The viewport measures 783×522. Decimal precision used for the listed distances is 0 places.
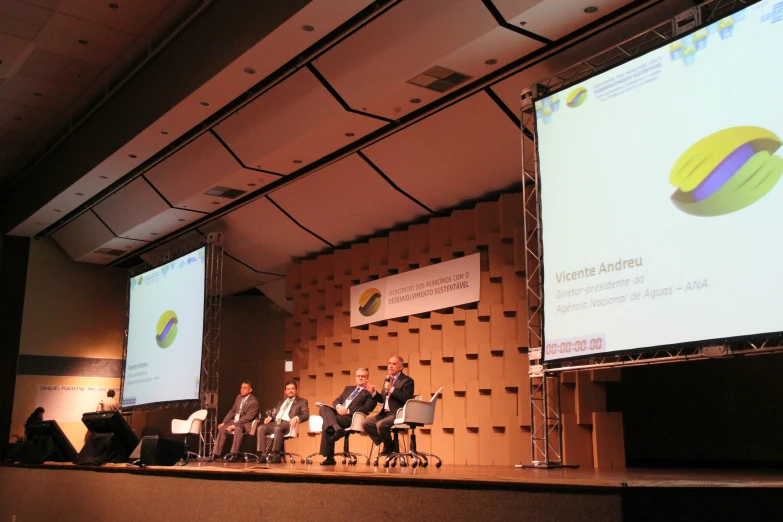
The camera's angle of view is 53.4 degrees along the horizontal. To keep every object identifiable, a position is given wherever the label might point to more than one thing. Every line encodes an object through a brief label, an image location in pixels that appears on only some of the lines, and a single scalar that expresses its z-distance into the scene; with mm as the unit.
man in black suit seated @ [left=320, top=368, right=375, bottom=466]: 7871
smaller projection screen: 10945
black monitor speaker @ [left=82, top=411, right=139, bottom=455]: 6539
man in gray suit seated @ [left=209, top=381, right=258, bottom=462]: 9828
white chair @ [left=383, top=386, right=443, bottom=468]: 6812
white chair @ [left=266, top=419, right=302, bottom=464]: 9000
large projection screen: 4727
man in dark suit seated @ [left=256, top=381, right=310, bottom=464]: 9047
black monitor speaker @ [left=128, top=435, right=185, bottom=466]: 5641
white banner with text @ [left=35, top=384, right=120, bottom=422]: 12883
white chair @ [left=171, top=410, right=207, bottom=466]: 9680
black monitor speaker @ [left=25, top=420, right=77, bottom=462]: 7703
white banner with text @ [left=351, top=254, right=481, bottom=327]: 8562
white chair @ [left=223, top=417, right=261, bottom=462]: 9695
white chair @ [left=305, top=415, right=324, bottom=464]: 8671
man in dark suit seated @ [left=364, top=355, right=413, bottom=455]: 7227
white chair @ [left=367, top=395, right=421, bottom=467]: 6961
